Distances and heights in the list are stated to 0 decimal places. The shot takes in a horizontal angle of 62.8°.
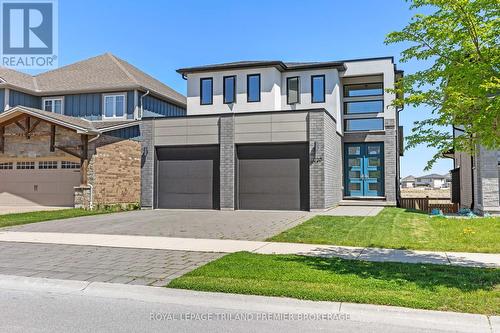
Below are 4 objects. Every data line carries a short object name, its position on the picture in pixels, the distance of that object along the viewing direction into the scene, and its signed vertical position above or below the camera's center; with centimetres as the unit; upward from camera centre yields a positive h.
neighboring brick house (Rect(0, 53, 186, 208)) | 2131 +249
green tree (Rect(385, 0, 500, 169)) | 629 +177
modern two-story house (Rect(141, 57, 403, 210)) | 2000 +206
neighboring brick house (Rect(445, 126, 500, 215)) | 1642 -17
